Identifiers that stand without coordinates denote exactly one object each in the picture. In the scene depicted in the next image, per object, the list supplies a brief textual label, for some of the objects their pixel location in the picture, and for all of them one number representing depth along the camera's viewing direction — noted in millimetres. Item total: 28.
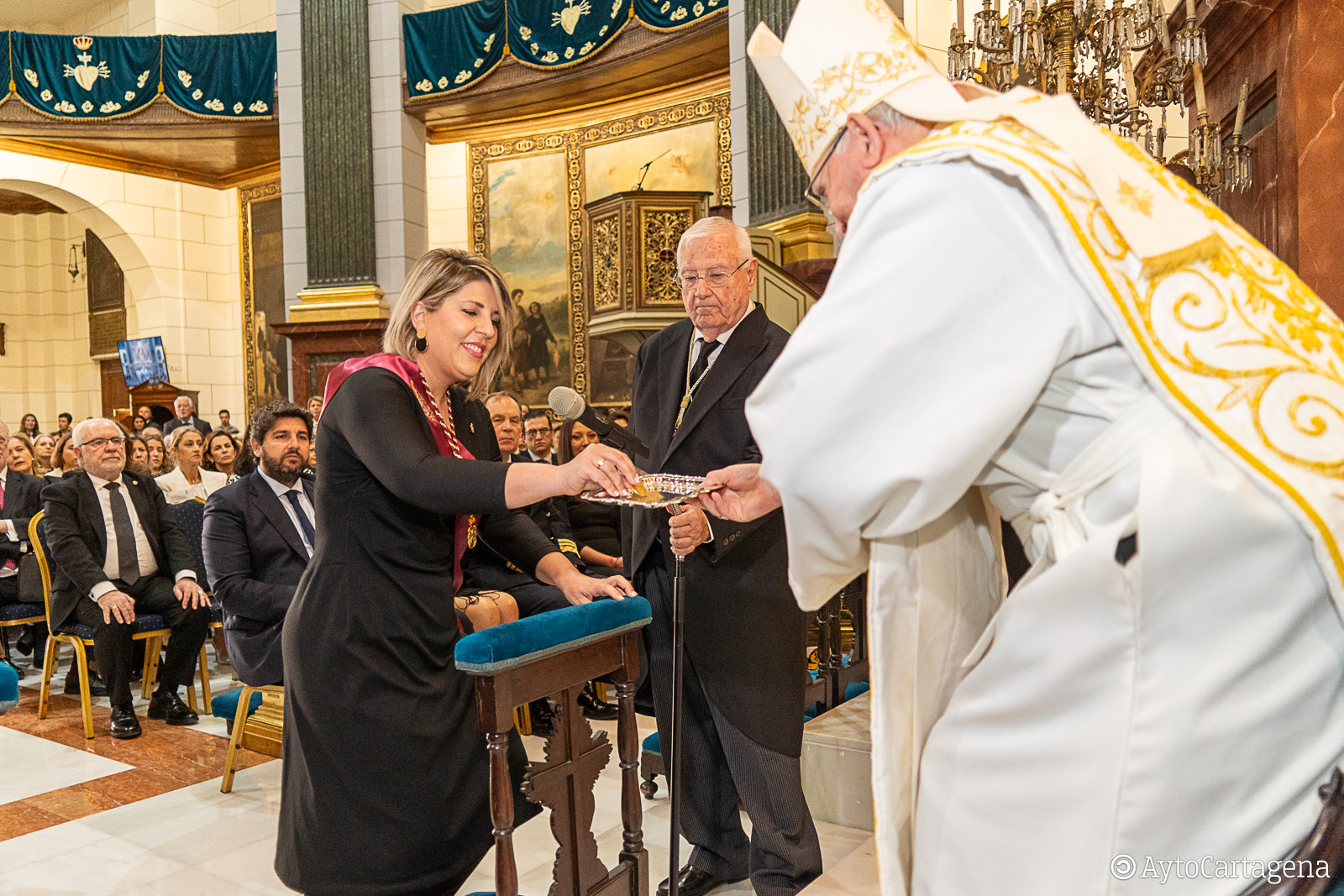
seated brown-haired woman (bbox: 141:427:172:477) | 7898
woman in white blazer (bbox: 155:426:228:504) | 6625
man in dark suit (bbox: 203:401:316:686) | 3836
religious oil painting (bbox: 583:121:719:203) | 10758
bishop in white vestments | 999
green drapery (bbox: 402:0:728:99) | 9977
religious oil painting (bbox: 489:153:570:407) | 11867
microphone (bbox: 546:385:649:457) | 1905
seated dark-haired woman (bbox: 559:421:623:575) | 5457
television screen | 12906
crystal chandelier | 4035
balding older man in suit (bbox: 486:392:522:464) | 5496
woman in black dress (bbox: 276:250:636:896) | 1854
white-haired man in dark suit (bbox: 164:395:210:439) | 11148
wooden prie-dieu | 1849
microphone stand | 1920
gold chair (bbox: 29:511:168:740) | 4760
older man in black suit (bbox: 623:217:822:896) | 2486
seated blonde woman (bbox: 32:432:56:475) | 9188
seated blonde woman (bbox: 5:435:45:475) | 6918
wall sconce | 16219
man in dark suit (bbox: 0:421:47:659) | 5634
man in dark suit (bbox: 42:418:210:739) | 4699
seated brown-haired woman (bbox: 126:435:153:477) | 6508
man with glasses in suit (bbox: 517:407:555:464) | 6023
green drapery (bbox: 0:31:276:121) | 11516
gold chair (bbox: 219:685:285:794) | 3773
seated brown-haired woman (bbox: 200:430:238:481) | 7012
